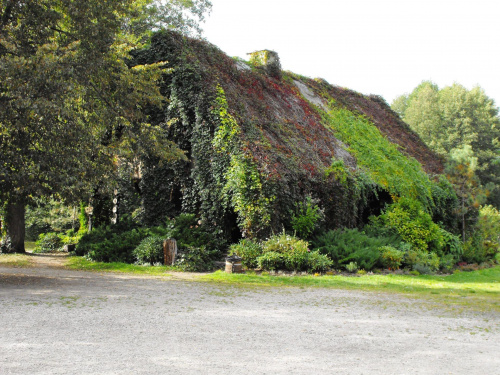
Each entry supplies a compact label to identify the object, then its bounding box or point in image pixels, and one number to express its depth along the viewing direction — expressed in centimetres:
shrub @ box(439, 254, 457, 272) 1571
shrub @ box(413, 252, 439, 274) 1432
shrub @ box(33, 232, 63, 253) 1956
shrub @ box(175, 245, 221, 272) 1374
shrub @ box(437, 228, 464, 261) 1756
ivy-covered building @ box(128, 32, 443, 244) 1483
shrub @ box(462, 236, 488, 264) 1858
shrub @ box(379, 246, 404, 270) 1427
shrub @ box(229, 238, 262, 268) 1354
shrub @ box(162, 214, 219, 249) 1521
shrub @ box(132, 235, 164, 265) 1463
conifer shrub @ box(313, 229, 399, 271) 1372
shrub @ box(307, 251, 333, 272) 1301
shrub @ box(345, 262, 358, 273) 1337
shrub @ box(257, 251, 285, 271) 1298
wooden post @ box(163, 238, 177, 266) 1452
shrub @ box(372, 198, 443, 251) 1678
